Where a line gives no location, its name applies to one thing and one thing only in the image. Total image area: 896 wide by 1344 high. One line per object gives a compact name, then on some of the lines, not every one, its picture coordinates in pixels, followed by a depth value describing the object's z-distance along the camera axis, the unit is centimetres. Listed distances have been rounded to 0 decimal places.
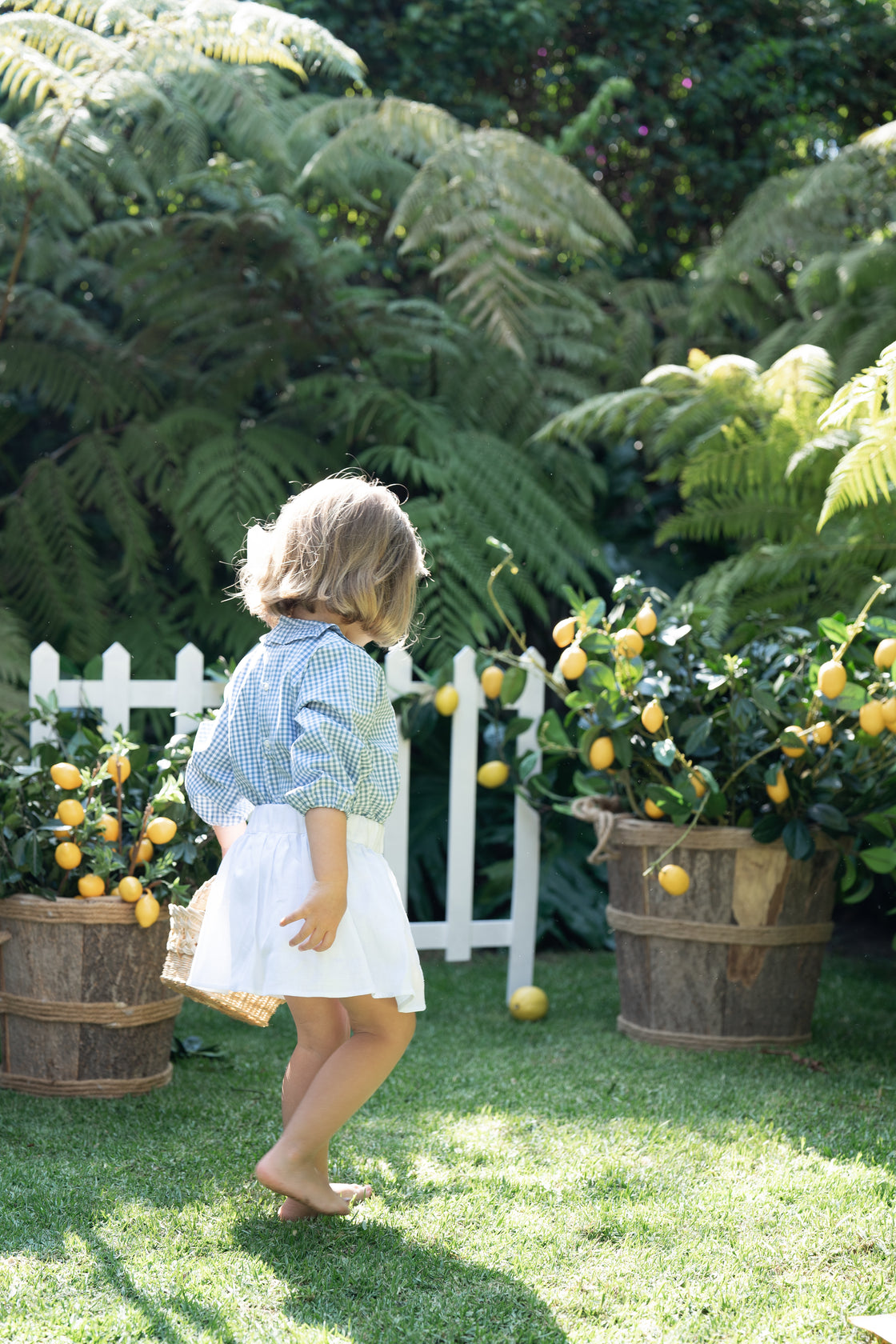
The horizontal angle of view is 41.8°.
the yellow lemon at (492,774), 302
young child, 170
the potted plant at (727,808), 259
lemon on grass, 300
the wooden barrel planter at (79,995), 230
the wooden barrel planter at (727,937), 265
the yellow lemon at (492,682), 305
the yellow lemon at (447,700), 308
